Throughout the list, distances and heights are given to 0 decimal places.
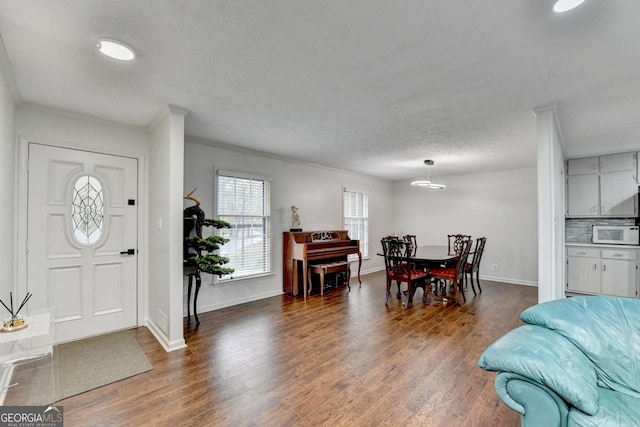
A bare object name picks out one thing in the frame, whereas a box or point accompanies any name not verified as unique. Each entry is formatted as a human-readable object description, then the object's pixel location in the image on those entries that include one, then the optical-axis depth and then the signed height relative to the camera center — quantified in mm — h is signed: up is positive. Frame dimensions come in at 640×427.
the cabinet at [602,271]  4332 -873
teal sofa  1244 -714
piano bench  4840 -918
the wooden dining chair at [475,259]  4898 -747
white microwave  4457 -286
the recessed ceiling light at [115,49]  1810 +1106
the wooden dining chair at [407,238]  5698 -443
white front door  2879 -245
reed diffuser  1796 -697
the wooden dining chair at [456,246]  5065 -548
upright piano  4770 -625
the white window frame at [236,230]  4234 -219
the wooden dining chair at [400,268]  4242 -824
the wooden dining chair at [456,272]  4288 -859
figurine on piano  5094 -65
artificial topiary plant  3377 -500
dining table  4379 -723
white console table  1642 -923
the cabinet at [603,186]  4547 +513
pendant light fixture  5215 +612
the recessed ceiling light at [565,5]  1423 +1081
